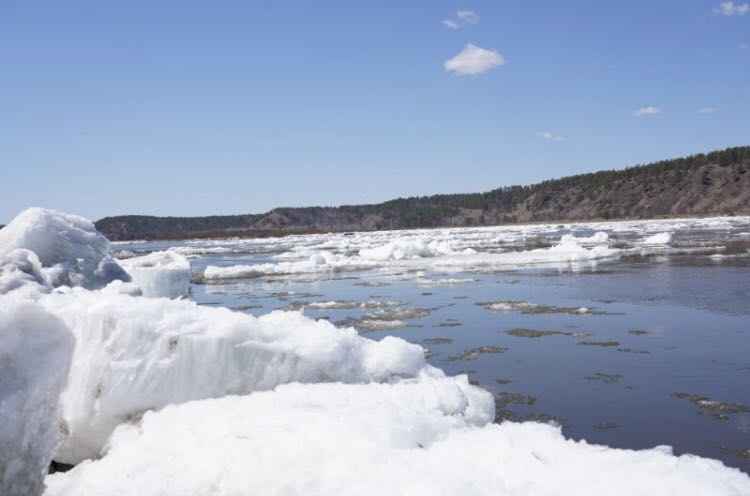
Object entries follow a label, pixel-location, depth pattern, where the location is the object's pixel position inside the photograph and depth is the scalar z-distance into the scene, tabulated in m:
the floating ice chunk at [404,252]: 31.17
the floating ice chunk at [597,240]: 35.44
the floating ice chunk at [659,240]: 31.58
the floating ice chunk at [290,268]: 25.27
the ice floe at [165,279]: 13.68
